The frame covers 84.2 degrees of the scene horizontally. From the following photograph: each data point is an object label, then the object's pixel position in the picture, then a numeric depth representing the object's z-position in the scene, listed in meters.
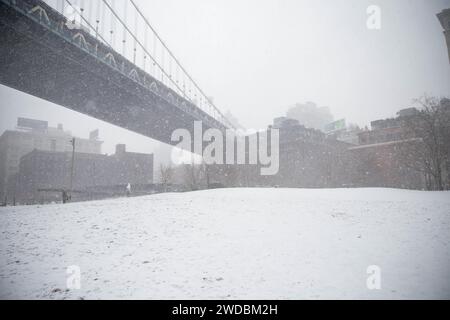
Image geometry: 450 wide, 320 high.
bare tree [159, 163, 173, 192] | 24.45
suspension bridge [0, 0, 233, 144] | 19.97
